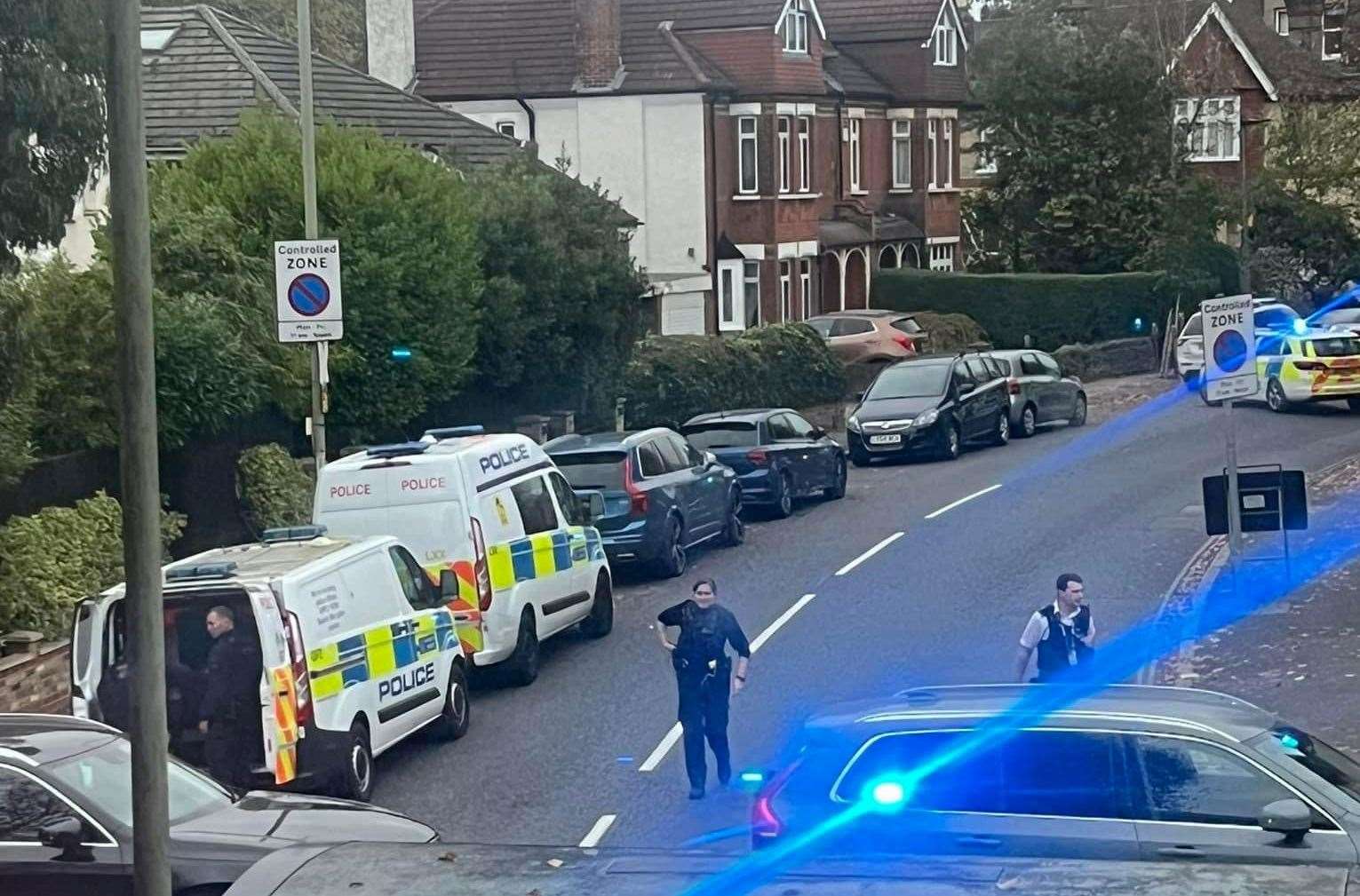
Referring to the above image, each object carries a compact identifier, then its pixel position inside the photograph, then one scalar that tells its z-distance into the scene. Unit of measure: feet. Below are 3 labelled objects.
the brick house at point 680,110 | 152.35
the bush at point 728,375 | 109.29
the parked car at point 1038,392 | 114.62
